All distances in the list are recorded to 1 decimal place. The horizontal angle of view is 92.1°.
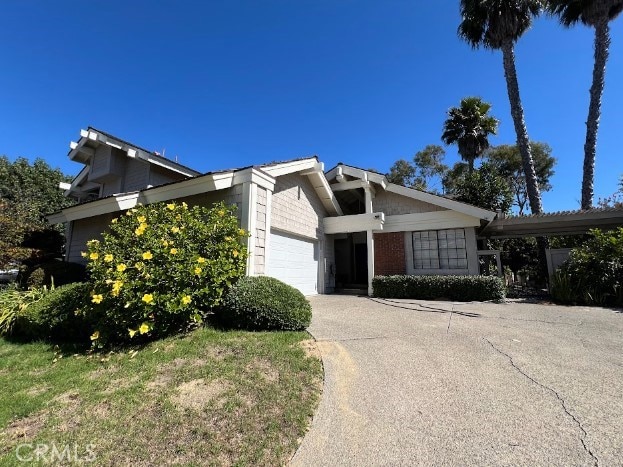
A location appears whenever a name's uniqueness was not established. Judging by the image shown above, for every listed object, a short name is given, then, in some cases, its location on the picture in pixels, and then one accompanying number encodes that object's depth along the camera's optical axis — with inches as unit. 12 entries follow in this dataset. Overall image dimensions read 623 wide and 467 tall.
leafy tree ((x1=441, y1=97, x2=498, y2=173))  864.9
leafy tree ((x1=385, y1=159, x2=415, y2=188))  1320.1
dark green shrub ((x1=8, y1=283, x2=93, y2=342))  232.8
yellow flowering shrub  198.8
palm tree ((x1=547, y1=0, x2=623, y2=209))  601.3
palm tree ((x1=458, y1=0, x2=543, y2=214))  611.5
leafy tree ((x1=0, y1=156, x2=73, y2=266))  536.4
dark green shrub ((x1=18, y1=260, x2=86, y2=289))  389.7
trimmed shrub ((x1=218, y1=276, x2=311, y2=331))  231.5
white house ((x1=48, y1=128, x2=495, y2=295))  403.5
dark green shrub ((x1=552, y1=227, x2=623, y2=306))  364.5
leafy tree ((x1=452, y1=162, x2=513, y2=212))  672.4
